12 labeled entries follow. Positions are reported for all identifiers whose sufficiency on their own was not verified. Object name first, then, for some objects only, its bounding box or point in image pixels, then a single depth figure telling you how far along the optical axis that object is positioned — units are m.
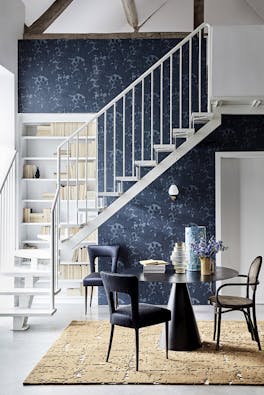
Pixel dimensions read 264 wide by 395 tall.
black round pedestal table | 5.70
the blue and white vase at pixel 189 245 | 6.25
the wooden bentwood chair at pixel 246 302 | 5.75
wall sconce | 7.97
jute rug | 4.81
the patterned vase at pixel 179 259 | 6.02
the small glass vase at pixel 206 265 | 5.89
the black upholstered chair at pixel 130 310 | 5.09
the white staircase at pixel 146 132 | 7.76
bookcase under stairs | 8.45
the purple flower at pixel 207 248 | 5.95
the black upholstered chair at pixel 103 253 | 7.80
